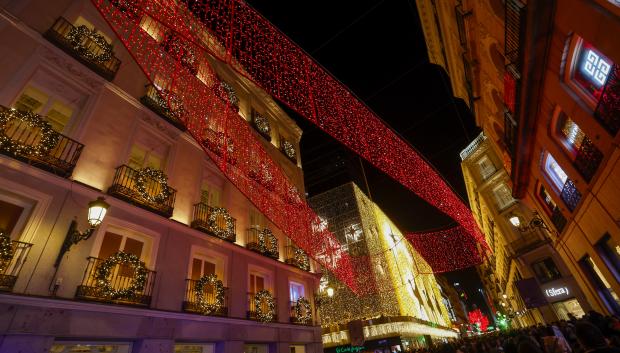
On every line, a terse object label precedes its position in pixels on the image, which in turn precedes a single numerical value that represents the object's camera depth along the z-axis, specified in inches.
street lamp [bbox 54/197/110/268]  267.6
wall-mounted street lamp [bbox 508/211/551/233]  527.8
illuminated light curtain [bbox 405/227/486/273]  888.9
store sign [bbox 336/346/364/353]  889.3
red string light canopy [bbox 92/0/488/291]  286.0
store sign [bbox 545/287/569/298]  843.4
